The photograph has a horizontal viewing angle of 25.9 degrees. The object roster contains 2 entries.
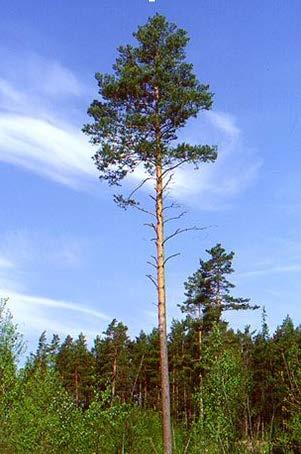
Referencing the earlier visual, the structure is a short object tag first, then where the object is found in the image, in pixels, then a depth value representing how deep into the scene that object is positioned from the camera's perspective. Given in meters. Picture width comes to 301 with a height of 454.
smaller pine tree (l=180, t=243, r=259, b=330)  47.28
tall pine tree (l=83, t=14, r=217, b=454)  22.94
